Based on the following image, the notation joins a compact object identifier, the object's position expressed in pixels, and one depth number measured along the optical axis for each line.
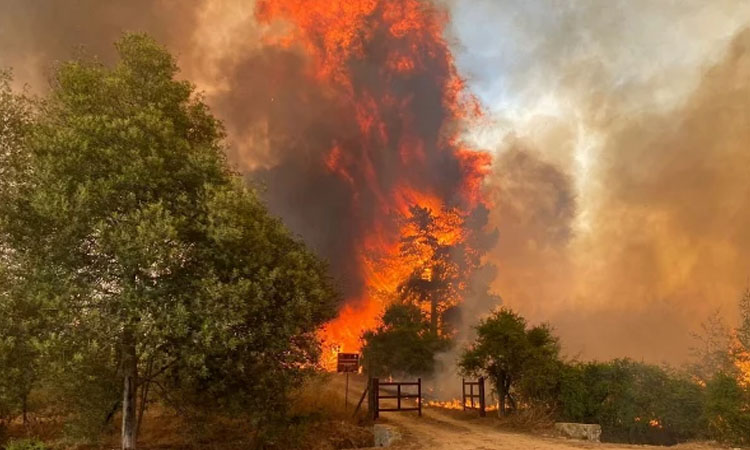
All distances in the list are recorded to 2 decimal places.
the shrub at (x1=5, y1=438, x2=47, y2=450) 15.80
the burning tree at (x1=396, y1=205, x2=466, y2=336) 62.75
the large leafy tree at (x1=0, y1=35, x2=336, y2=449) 15.05
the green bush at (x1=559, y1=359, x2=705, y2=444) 23.16
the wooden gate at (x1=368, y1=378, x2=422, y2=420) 28.74
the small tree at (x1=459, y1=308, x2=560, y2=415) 28.91
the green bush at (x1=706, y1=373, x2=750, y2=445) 20.23
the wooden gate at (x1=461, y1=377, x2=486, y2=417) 31.91
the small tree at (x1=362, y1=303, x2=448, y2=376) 51.81
